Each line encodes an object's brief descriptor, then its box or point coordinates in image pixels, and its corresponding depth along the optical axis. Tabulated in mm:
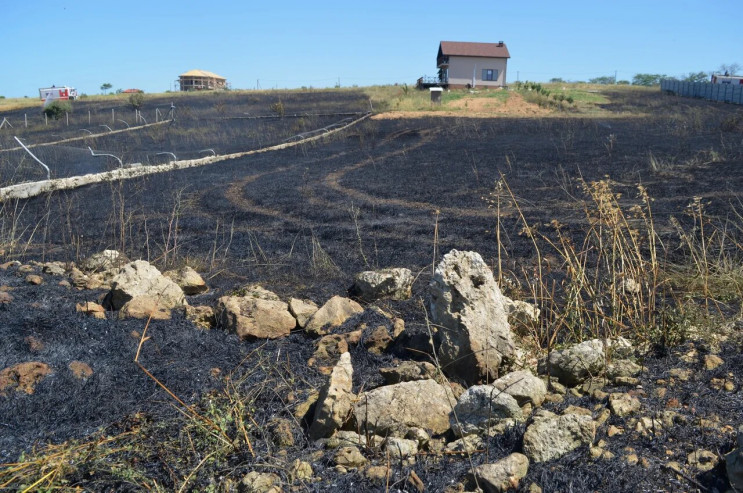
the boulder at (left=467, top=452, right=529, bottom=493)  2498
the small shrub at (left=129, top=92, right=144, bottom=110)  43156
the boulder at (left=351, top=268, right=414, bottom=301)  5949
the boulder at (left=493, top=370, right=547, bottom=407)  3227
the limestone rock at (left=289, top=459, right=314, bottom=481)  2697
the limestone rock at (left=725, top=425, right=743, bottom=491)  2285
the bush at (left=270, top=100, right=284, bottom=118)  34656
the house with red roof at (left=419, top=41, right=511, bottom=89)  54969
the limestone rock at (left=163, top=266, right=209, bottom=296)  6266
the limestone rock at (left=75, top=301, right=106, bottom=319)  4711
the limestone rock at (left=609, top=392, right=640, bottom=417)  3031
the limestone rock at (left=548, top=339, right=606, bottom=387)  3530
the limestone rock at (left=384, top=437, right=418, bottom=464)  2812
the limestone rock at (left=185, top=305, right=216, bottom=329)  4918
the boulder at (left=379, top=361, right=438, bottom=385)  3602
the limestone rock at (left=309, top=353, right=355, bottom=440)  3053
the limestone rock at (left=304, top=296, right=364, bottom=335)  4680
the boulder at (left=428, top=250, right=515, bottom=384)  3779
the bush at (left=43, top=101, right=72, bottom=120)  36844
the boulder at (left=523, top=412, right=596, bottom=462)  2689
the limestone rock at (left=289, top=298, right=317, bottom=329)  4901
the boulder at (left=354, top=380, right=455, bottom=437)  3096
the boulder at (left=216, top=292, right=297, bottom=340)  4613
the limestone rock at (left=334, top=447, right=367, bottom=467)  2816
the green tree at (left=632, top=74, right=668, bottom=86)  97362
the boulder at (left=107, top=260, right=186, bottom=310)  5176
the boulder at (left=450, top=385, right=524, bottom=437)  2975
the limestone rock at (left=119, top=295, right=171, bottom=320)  4699
